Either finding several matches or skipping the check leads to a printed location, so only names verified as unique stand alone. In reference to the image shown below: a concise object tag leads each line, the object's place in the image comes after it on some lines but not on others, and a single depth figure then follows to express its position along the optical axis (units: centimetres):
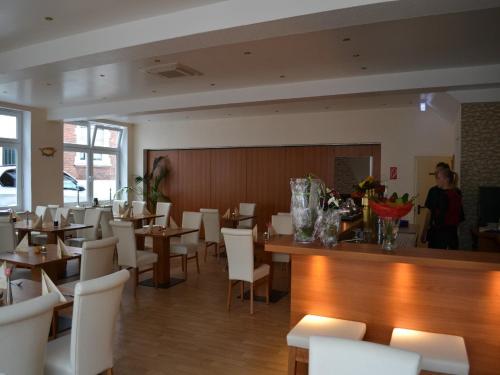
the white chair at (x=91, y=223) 698
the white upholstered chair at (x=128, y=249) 511
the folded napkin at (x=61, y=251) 409
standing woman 402
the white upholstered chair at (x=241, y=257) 452
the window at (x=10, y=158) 803
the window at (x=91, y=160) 959
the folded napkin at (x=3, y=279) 277
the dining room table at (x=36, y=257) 384
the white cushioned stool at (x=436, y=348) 209
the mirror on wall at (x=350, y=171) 853
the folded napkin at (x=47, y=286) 269
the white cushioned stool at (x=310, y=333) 243
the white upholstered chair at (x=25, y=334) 185
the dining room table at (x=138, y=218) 752
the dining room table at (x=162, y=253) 564
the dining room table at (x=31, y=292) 272
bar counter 240
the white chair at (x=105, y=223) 713
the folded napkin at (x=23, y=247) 434
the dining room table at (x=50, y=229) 604
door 790
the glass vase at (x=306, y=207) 278
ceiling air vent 520
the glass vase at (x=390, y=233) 258
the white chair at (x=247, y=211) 869
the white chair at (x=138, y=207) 870
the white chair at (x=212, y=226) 711
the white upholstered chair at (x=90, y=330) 226
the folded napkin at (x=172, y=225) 649
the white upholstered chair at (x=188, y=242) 604
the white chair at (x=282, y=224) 627
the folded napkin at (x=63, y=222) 638
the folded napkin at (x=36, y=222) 623
